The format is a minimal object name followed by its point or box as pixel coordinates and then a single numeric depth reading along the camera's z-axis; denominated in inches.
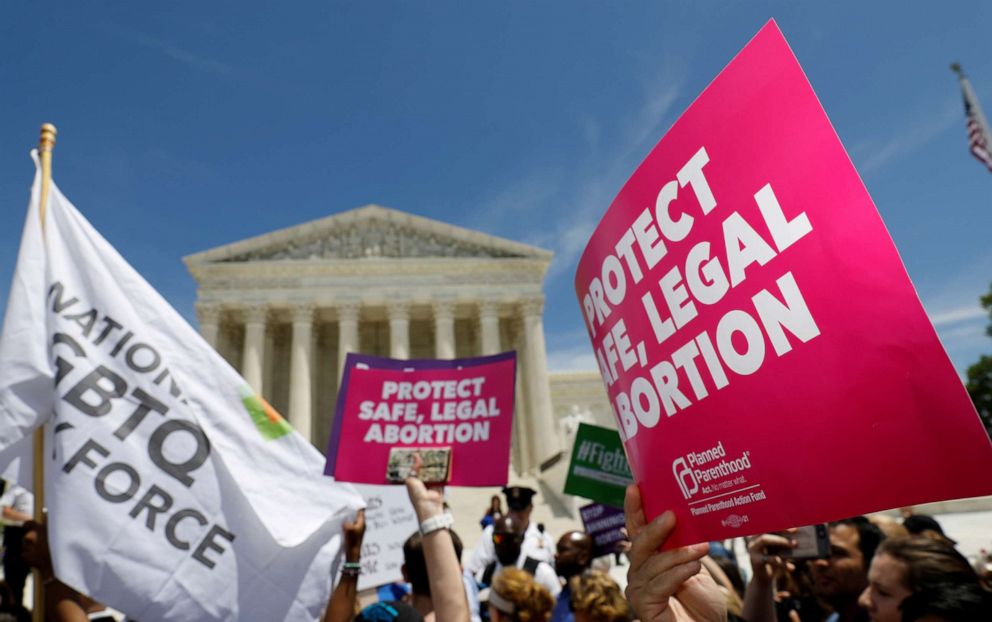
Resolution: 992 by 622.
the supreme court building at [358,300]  1403.8
